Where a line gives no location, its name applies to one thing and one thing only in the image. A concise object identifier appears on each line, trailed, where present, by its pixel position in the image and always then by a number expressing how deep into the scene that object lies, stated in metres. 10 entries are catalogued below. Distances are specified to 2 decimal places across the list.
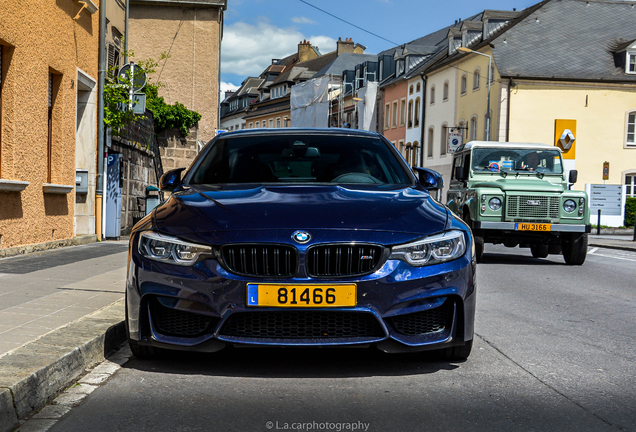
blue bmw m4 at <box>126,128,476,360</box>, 4.16
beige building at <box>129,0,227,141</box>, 32.66
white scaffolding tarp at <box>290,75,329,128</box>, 72.12
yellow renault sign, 37.03
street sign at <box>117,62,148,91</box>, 16.27
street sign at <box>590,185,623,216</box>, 36.72
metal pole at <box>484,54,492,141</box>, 37.41
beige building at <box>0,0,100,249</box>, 10.83
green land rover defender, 13.27
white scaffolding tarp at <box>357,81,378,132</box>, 62.56
